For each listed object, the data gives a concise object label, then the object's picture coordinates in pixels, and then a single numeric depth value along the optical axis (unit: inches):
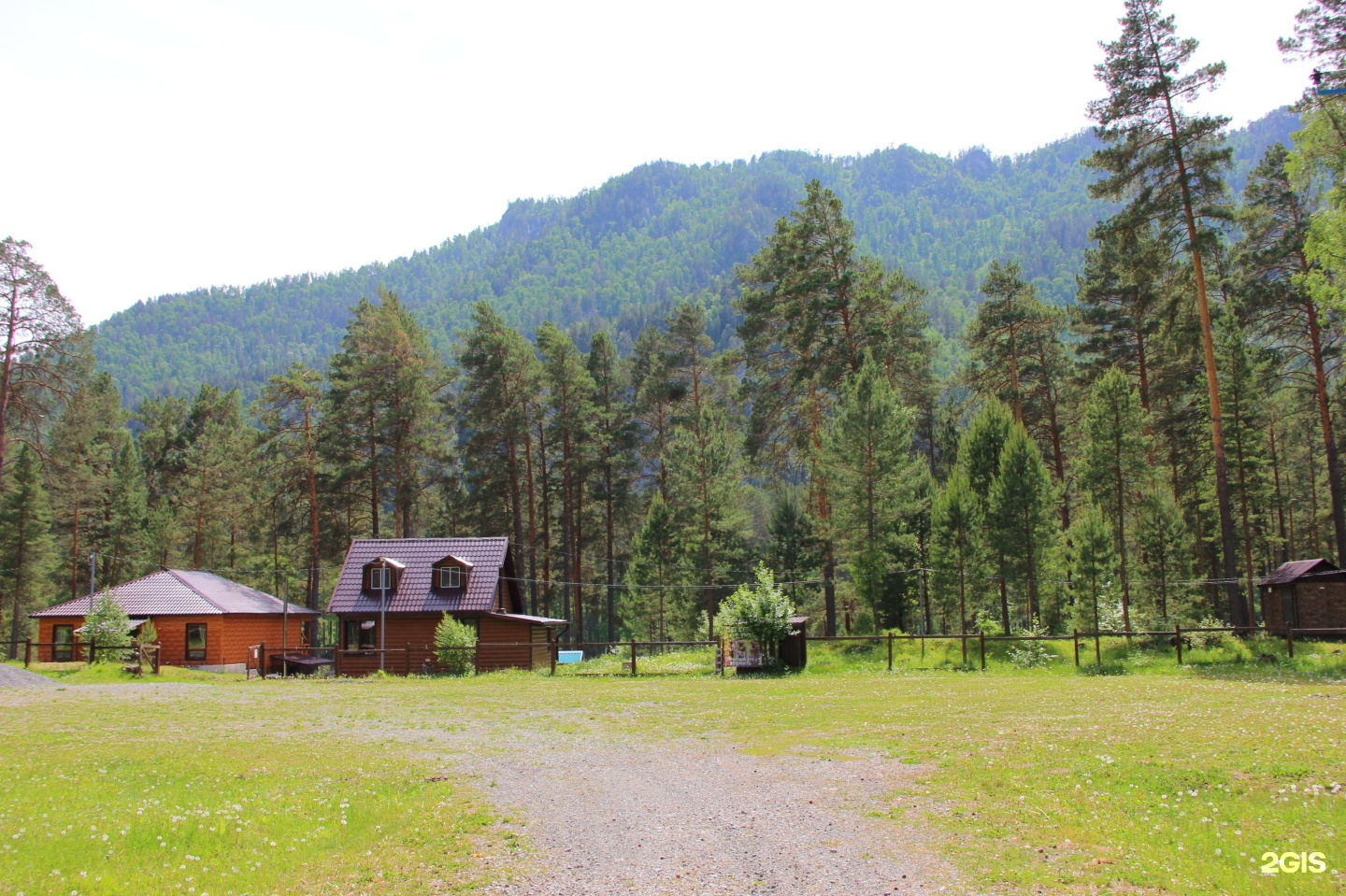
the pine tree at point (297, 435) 1878.8
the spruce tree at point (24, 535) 1966.0
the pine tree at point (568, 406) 2111.2
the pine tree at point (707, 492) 1902.1
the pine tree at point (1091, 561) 1491.1
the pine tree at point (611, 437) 2241.6
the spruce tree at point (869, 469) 1438.2
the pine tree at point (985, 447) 1606.8
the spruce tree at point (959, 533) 1523.1
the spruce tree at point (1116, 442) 1417.3
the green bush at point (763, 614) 1087.6
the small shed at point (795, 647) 1114.1
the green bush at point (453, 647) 1253.1
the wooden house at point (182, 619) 1581.0
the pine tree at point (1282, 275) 1282.0
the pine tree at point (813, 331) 1621.6
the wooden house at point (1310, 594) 1201.4
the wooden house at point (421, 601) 1481.3
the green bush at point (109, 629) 1259.8
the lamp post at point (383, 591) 1427.2
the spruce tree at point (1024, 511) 1483.8
